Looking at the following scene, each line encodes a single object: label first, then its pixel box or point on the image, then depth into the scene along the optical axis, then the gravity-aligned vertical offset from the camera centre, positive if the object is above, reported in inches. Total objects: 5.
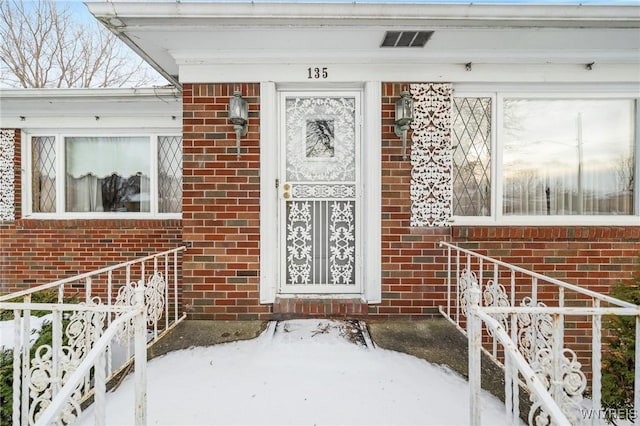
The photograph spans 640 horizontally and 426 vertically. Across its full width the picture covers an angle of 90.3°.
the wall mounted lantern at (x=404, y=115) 112.2 +33.8
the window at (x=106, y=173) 169.2 +19.6
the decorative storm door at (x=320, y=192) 122.1 +6.9
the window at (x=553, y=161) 125.0 +20.0
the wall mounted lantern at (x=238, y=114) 111.0 +34.1
